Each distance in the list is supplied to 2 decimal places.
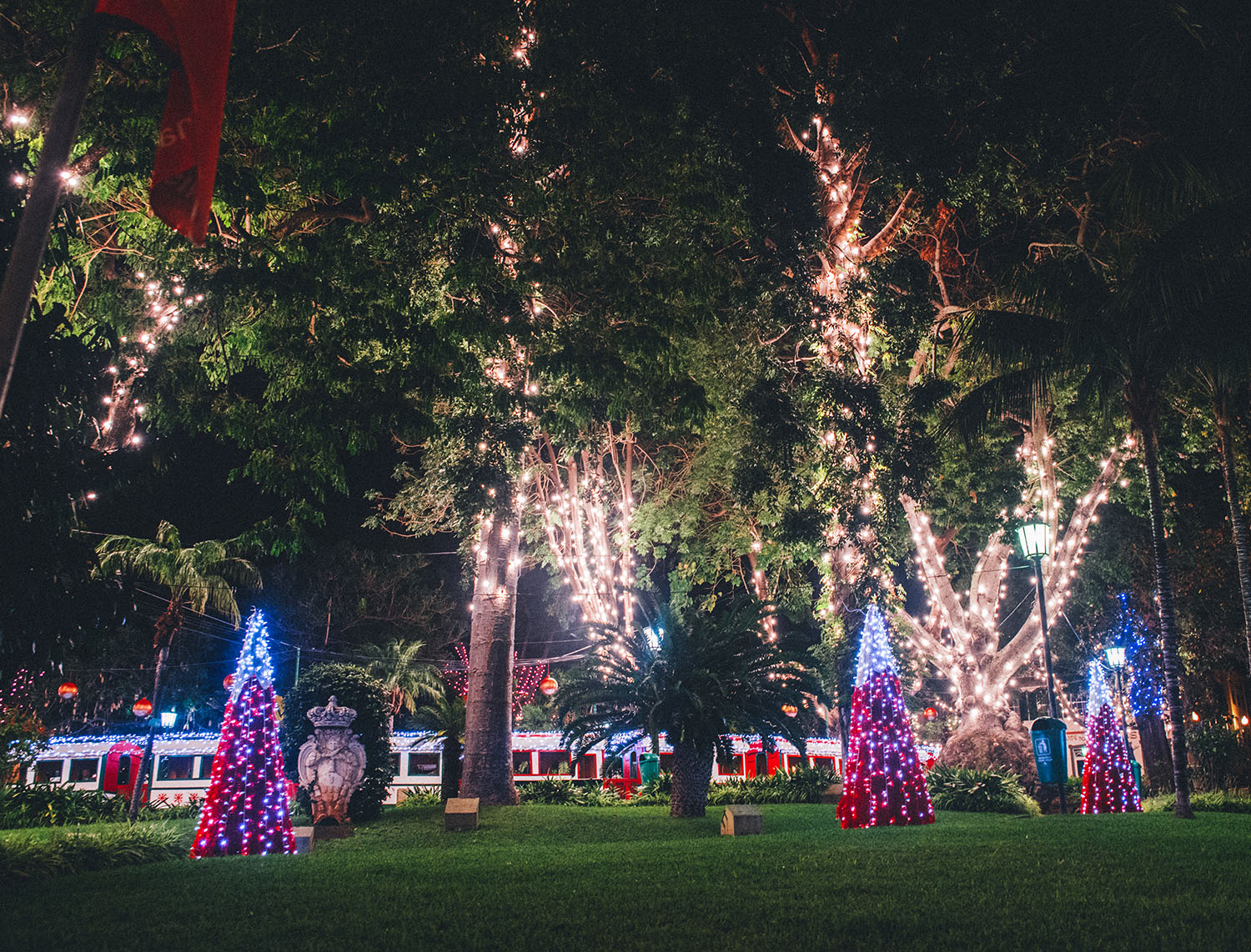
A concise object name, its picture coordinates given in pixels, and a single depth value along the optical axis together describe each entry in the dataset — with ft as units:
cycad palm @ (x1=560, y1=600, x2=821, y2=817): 43.47
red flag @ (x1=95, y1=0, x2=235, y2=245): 20.67
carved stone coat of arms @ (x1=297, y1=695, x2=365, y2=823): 46.44
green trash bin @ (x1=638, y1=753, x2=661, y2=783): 78.28
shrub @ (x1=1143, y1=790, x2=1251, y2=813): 53.16
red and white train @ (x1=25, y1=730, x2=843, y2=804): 82.33
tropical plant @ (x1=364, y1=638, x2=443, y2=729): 104.99
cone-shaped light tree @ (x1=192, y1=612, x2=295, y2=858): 35.42
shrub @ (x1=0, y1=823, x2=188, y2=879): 28.35
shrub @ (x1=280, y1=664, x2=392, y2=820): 48.78
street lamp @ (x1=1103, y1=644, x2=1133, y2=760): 66.59
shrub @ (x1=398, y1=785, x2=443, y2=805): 60.34
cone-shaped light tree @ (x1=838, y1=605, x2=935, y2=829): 40.14
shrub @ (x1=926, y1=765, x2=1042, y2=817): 55.52
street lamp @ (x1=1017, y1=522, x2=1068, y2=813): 49.83
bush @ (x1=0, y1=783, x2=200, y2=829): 52.85
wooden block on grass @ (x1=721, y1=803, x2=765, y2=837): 37.47
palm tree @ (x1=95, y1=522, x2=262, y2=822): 71.56
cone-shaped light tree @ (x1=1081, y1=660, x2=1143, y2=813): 48.78
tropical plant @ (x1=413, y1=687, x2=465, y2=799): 61.26
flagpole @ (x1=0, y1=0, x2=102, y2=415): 17.65
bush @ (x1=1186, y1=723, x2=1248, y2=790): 63.62
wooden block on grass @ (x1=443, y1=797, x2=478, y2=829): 44.83
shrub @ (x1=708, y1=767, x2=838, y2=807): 62.75
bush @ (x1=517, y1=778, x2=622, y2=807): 62.85
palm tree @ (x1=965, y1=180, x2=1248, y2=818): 38.04
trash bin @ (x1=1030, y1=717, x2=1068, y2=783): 52.49
